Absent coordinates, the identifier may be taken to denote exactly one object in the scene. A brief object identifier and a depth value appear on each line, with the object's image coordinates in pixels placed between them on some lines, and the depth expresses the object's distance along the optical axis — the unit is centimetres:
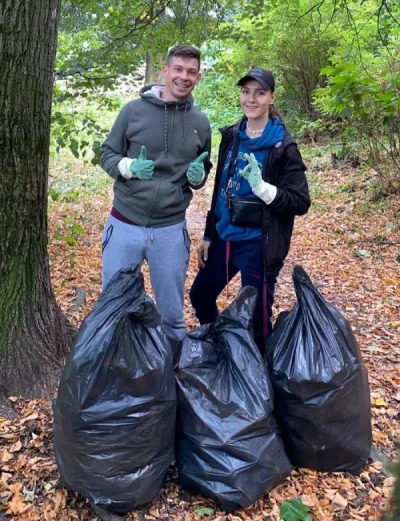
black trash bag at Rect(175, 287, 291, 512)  190
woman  235
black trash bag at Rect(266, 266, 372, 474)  205
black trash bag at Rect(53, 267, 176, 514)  179
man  240
